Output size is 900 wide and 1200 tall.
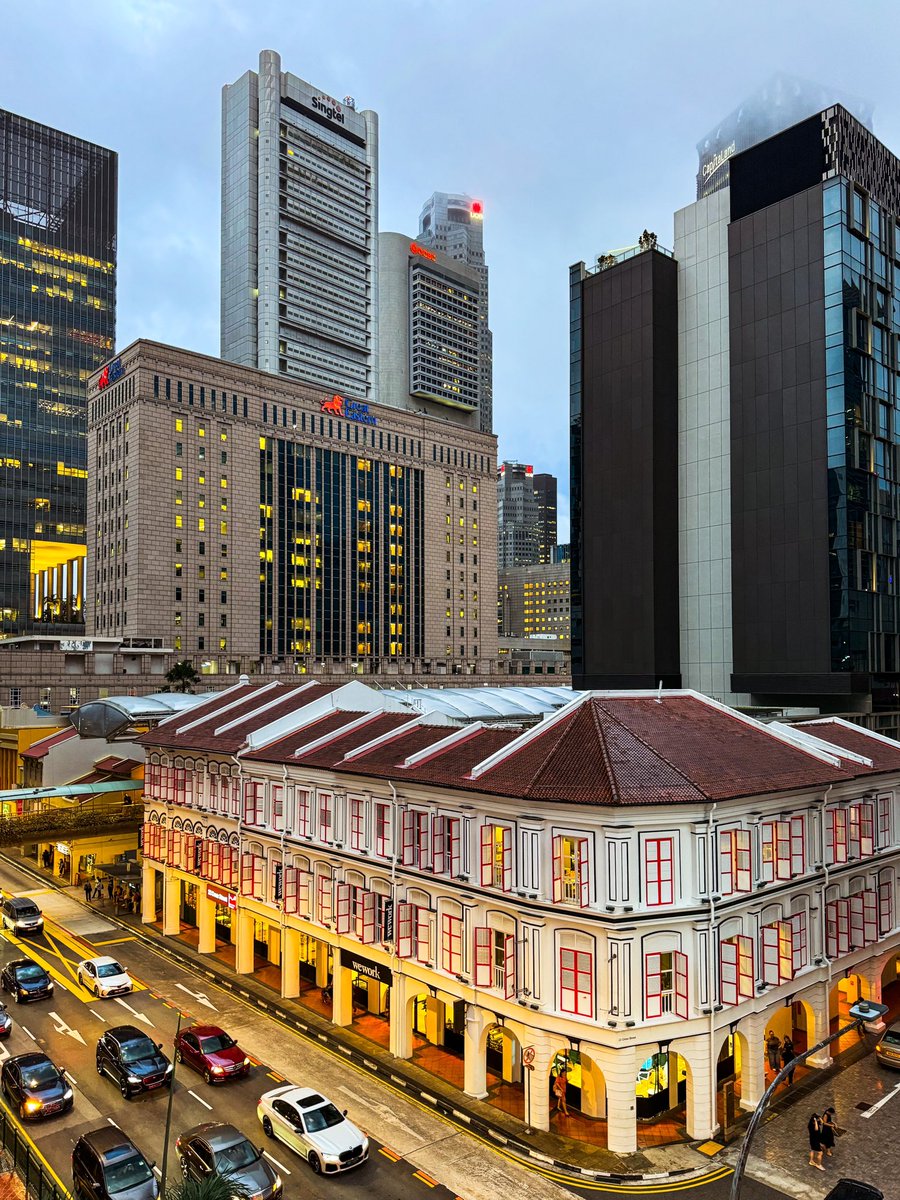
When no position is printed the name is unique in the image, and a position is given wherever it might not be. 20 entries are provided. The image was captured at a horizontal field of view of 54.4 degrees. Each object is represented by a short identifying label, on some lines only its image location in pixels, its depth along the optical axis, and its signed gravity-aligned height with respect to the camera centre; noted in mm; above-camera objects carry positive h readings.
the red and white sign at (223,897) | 51594 -16650
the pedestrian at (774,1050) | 38344 -19285
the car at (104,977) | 47438 -19606
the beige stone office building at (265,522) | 147500 +18649
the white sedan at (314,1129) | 30203 -18218
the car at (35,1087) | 33781 -18415
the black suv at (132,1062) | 36062 -18718
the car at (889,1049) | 38469 -19022
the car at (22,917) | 57953 -19919
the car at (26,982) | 47219 -19684
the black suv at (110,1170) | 27438 -17655
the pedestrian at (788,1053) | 37469 -18773
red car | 36969 -18738
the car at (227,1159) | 27953 -17815
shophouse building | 31719 -11116
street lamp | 18453 -9832
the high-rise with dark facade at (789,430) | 72062 +16650
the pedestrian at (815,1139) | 30838 -18398
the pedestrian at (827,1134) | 30922 -18268
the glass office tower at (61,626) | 188750 -1168
